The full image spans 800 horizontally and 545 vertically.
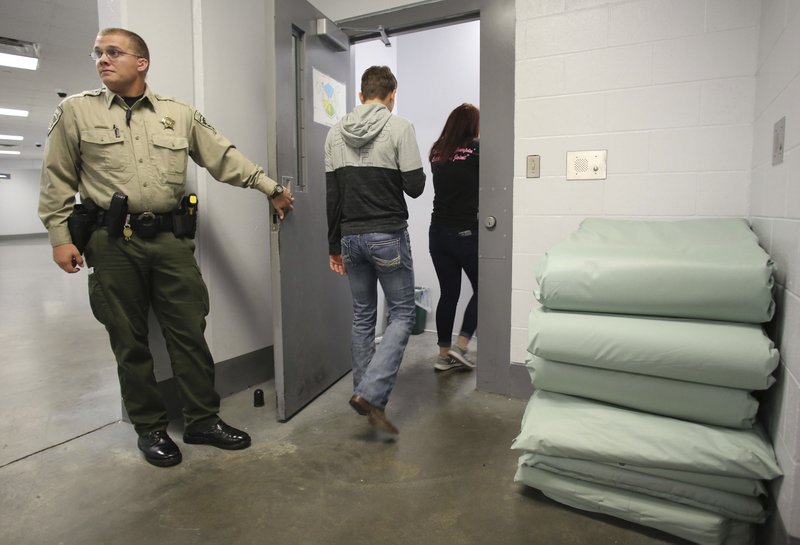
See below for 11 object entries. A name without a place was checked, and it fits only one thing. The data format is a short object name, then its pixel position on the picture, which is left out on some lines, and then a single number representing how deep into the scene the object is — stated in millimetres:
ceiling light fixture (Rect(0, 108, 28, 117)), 9133
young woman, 2789
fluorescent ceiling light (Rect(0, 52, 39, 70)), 5852
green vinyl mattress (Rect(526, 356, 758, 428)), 1335
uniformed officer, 1773
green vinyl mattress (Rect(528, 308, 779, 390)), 1282
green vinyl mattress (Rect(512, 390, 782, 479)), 1276
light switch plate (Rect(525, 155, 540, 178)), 2299
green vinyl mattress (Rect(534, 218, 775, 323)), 1325
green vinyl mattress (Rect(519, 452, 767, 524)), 1312
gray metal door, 2137
